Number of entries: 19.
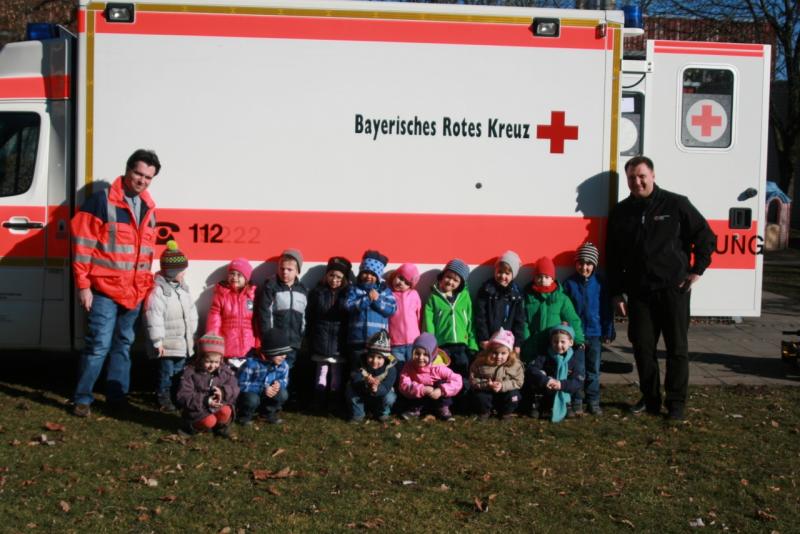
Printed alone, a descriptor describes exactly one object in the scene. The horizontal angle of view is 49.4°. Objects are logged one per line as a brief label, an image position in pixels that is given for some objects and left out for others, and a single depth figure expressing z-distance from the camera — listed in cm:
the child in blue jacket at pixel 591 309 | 688
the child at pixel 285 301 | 665
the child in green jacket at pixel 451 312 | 676
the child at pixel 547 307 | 685
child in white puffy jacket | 660
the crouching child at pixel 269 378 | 645
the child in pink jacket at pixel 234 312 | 668
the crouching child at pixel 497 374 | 665
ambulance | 672
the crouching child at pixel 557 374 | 673
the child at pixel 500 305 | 682
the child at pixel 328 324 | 675
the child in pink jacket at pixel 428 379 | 658
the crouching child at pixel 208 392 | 608
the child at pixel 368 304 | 670
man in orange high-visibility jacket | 637
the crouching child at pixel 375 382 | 656
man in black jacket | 666
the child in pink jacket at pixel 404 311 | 683
